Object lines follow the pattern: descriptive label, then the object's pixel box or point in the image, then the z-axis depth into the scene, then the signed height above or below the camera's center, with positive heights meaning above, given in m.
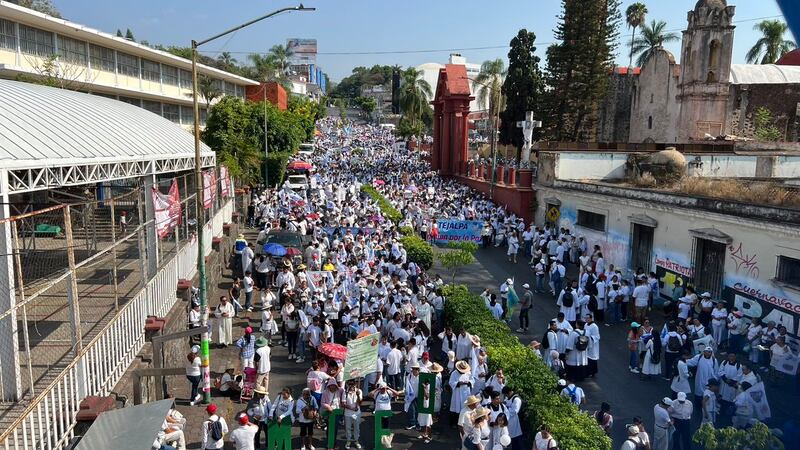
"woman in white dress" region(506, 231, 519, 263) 22.70 -3.62
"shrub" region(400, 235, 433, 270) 20.11 -3.50
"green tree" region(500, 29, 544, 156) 40.78 +4.56
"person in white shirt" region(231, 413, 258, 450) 8.57 -4.04
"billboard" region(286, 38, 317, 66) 184.69 +28.74
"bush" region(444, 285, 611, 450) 8.43 -3.83
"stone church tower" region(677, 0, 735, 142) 36.00 +4.73
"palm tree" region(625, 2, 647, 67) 64.25 +13.99
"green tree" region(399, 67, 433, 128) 75.44 +6.41
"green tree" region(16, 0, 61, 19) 40.26 +9.06
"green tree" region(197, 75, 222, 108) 45.76 +4.34
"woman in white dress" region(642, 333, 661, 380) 12.45 -4.25
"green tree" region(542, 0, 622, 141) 40.81 +5.56
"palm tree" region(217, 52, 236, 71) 80.96 +12.02
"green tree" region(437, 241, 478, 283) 17.47 -3.19
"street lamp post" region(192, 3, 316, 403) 12.42 -1.40
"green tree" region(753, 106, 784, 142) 35.66 +1.37
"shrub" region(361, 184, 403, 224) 26.47 -2.86
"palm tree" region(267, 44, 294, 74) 90.16 +12.94
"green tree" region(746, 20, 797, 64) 54.59 +9.72
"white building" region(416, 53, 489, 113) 137.99 +16.67
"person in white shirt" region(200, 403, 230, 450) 8.72 -4.12
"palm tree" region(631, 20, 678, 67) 60.69 +10.95
